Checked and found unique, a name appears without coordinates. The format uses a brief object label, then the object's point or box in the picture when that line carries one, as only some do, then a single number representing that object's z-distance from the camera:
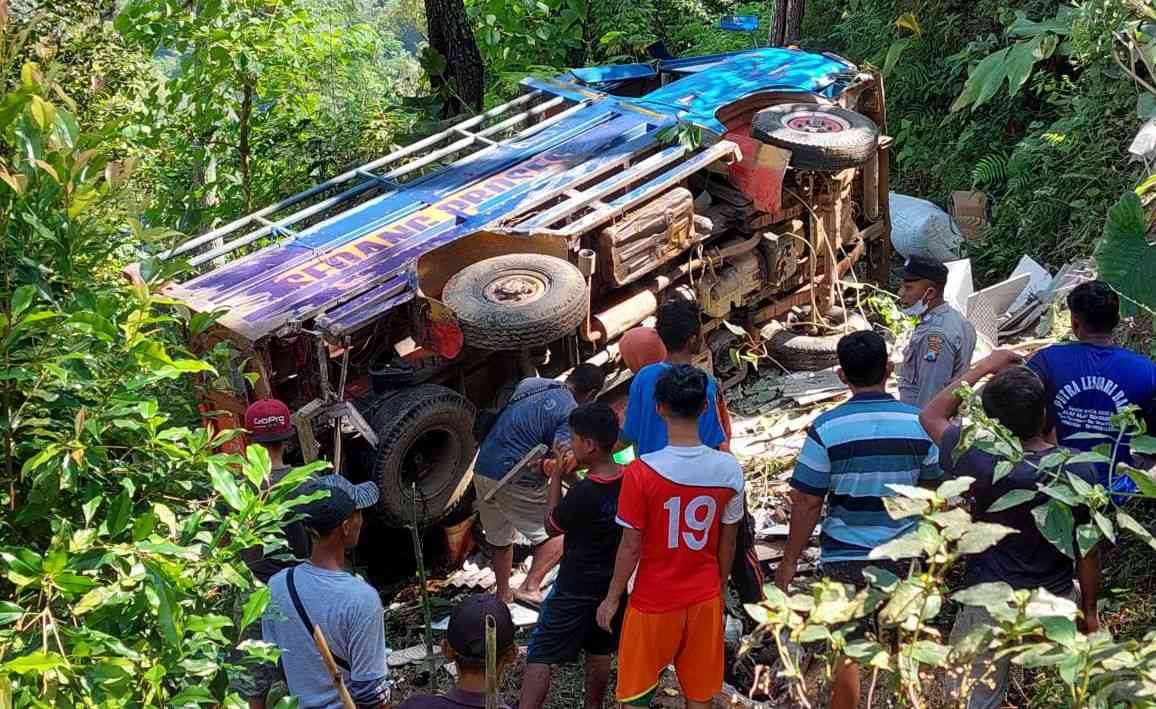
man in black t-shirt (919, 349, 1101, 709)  4.06
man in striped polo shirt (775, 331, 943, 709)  4.39
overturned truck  6.59
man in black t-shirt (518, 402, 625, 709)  4.64
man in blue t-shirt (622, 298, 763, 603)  5.09
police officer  5.63
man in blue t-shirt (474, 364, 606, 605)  6.05
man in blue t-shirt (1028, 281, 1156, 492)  4.52
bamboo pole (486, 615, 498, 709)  2.75
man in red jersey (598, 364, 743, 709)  4.26
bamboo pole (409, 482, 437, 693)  4.75
